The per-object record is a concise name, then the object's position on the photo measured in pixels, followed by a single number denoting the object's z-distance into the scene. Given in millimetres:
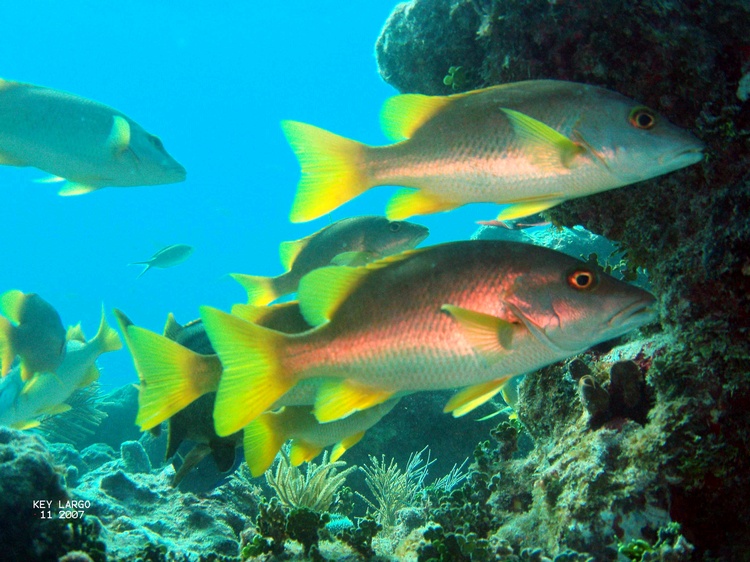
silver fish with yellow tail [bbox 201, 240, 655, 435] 538
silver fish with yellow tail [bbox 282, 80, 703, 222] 570
